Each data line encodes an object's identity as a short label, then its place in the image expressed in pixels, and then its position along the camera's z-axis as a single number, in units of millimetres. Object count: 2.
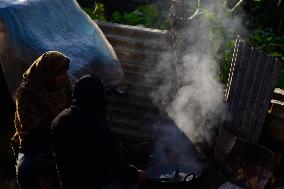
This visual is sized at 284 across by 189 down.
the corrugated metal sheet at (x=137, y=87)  7758
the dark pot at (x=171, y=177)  5168
